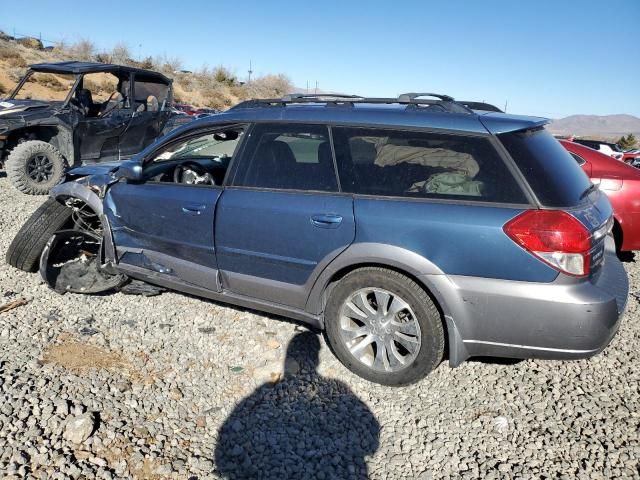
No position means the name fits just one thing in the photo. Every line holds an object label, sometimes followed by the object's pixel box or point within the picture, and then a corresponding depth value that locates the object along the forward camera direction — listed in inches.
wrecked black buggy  305.3
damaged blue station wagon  96.6
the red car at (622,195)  186.2
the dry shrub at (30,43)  1507.1
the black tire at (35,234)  169.0
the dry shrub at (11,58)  1177.4
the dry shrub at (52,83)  814.5
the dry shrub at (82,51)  1524.4
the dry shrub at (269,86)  1969.5
